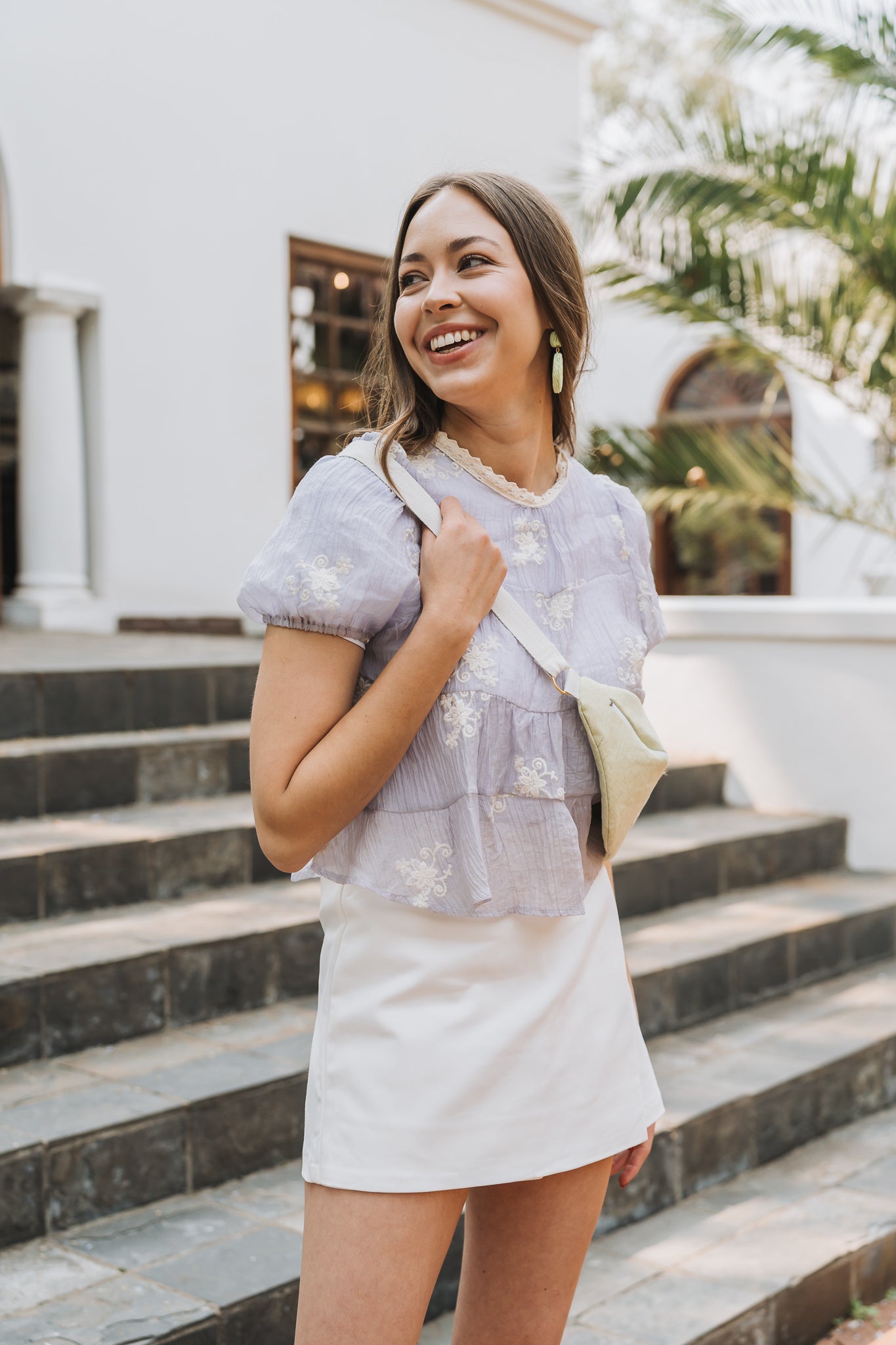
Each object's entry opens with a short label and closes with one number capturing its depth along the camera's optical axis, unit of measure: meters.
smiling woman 1.35
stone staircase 2.47
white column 6.87
